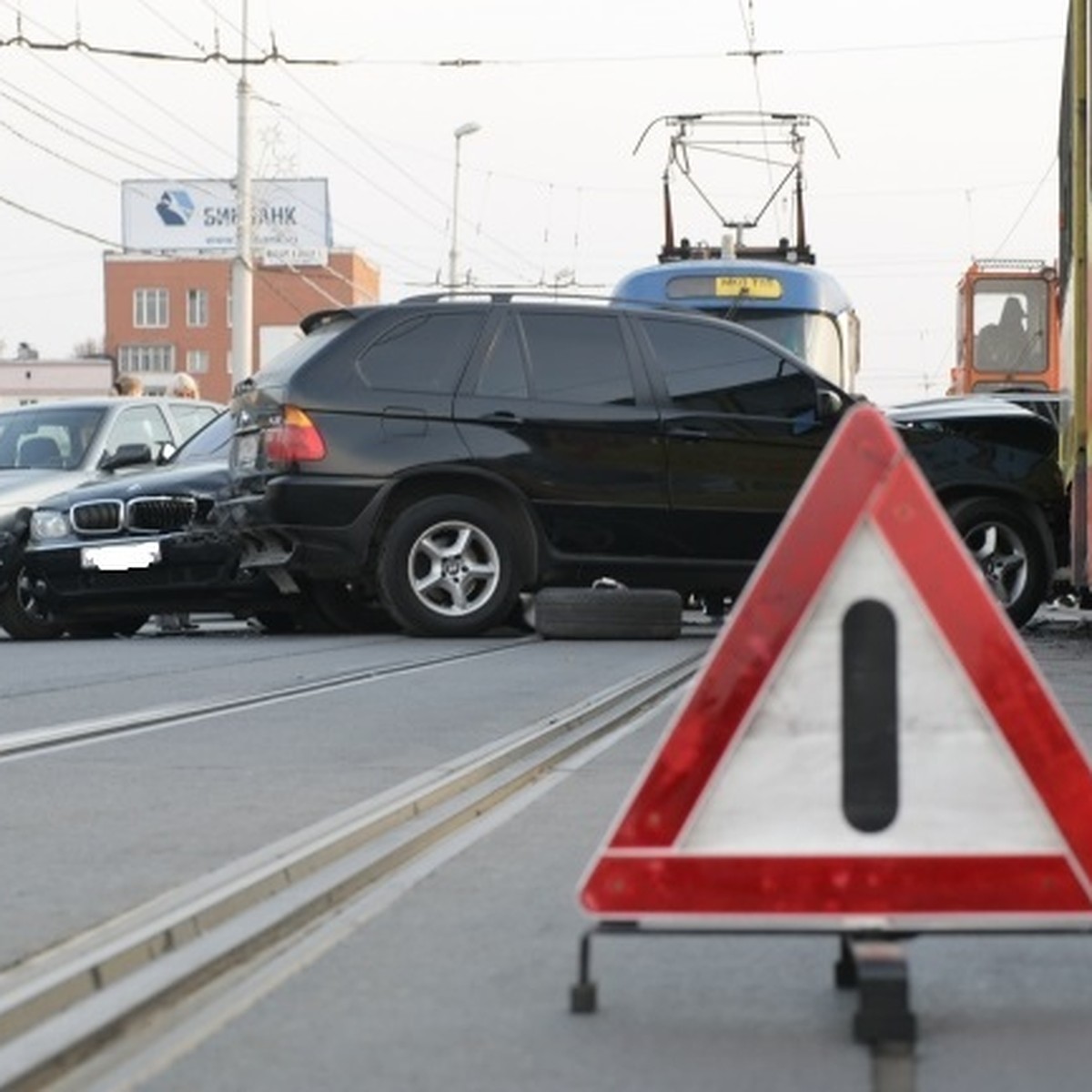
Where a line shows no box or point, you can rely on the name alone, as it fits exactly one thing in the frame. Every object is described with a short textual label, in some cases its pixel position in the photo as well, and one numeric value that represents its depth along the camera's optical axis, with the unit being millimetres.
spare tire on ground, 14234
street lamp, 65125
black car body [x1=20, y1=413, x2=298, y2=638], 14680
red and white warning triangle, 3982
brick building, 129625
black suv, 14266
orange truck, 35000
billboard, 94188
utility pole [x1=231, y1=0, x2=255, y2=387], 41656
